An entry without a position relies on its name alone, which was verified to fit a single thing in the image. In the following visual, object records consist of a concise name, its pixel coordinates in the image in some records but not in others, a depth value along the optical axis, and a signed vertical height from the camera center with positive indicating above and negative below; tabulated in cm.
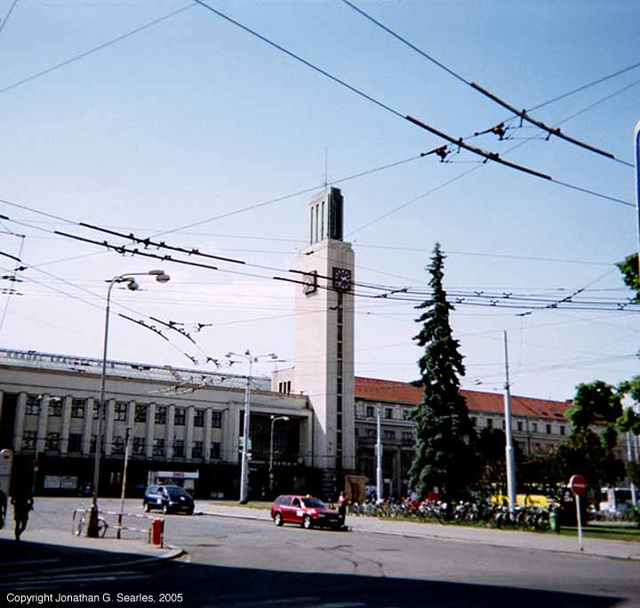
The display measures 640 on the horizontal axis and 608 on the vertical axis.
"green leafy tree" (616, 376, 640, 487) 2759 +202
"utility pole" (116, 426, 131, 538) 2245 -176
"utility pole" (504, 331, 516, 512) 3547 +0
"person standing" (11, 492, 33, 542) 1928 -143
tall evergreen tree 4459 +284
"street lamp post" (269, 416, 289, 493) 7680 +186
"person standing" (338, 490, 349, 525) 3395 -219
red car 3303 -234
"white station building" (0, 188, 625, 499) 7262 +462
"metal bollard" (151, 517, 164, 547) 2045 -204
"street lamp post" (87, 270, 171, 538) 2234 +294
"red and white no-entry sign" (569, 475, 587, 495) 2538 -61
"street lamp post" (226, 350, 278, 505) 5948 -60
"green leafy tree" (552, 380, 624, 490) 2941 +132
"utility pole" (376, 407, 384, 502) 5851 -94
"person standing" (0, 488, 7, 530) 2042 -135
